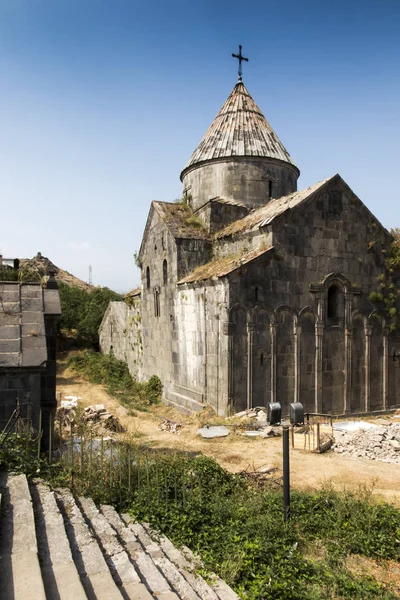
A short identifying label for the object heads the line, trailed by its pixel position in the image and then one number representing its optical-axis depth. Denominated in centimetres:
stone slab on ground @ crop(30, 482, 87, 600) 345
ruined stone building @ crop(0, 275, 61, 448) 604
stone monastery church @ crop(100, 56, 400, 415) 1202
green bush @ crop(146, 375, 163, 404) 1549
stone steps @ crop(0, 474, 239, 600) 349
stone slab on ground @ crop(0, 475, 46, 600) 323
